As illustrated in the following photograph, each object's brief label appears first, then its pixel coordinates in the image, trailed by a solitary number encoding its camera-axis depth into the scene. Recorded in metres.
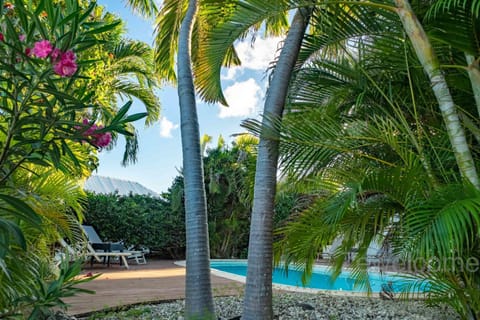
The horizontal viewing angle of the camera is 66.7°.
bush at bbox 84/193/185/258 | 11.96
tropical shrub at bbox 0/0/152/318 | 1.53
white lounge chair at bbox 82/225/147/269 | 9.95
